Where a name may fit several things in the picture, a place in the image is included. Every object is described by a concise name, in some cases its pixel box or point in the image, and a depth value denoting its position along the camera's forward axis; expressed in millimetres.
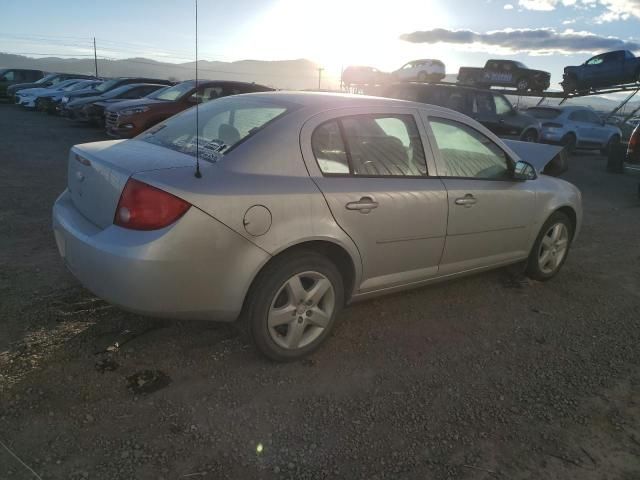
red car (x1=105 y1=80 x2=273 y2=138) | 10922
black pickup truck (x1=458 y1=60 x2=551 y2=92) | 23000
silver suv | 15203
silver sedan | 2531
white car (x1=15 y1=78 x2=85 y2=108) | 20177
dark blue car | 20203
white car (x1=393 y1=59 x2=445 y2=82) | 26081
